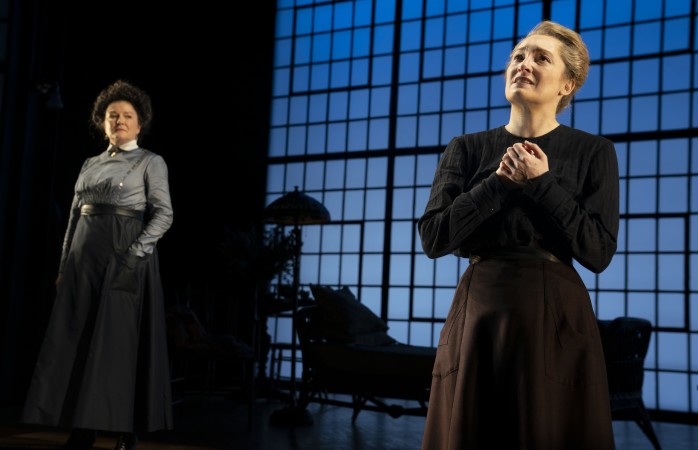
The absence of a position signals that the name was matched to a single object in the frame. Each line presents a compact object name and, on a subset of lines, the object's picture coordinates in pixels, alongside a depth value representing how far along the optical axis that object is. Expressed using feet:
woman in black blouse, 3.85
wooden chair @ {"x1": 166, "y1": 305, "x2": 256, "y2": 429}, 14.40
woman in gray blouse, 9.41
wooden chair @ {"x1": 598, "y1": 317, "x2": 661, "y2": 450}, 11.84
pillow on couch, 13.80
